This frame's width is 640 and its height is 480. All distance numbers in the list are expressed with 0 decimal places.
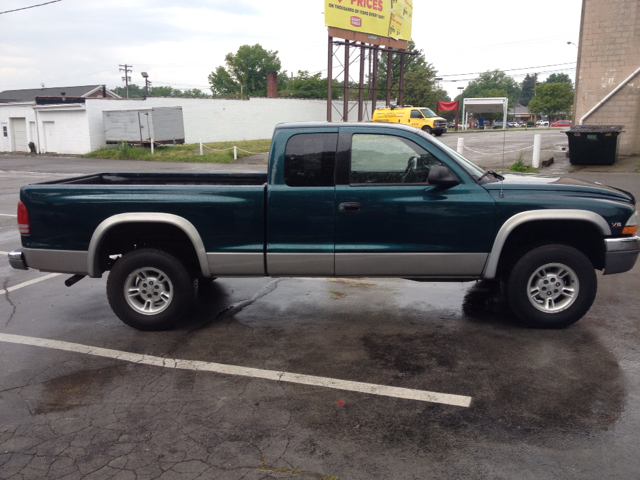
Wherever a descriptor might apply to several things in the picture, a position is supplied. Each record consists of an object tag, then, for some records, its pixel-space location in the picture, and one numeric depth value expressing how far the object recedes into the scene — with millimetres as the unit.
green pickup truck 5168
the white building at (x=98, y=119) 35281
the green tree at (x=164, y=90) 166450
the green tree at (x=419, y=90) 76188
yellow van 38250
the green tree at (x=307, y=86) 75562
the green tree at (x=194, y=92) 142375
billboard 35625
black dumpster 18531
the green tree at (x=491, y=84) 147875
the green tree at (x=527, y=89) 161000
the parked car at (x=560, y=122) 81806
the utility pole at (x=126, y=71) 91875
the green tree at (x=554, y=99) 86000
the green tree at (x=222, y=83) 103625
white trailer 32781
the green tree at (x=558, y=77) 169888
